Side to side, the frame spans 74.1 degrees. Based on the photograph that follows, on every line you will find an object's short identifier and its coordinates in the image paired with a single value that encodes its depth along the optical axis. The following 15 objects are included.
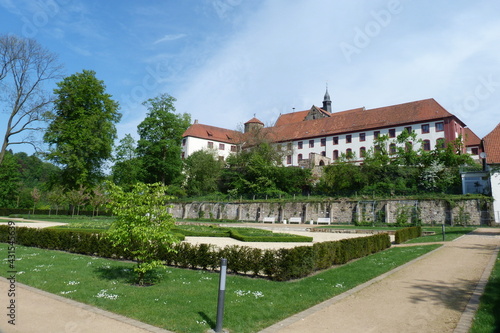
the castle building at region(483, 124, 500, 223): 29.02
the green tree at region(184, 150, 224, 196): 55.25
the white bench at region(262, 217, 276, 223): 40.52
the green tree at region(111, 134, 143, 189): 49.62
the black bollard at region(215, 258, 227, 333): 5.34
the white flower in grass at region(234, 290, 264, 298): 7.47
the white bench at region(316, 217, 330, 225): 36.03
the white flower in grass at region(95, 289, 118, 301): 7.09
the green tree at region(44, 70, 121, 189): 33.75
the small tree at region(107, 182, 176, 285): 8.14
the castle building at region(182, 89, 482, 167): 50.50
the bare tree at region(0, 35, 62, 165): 26.69
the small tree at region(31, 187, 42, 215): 51.61
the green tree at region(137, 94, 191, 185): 50.72
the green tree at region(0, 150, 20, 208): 56.62
